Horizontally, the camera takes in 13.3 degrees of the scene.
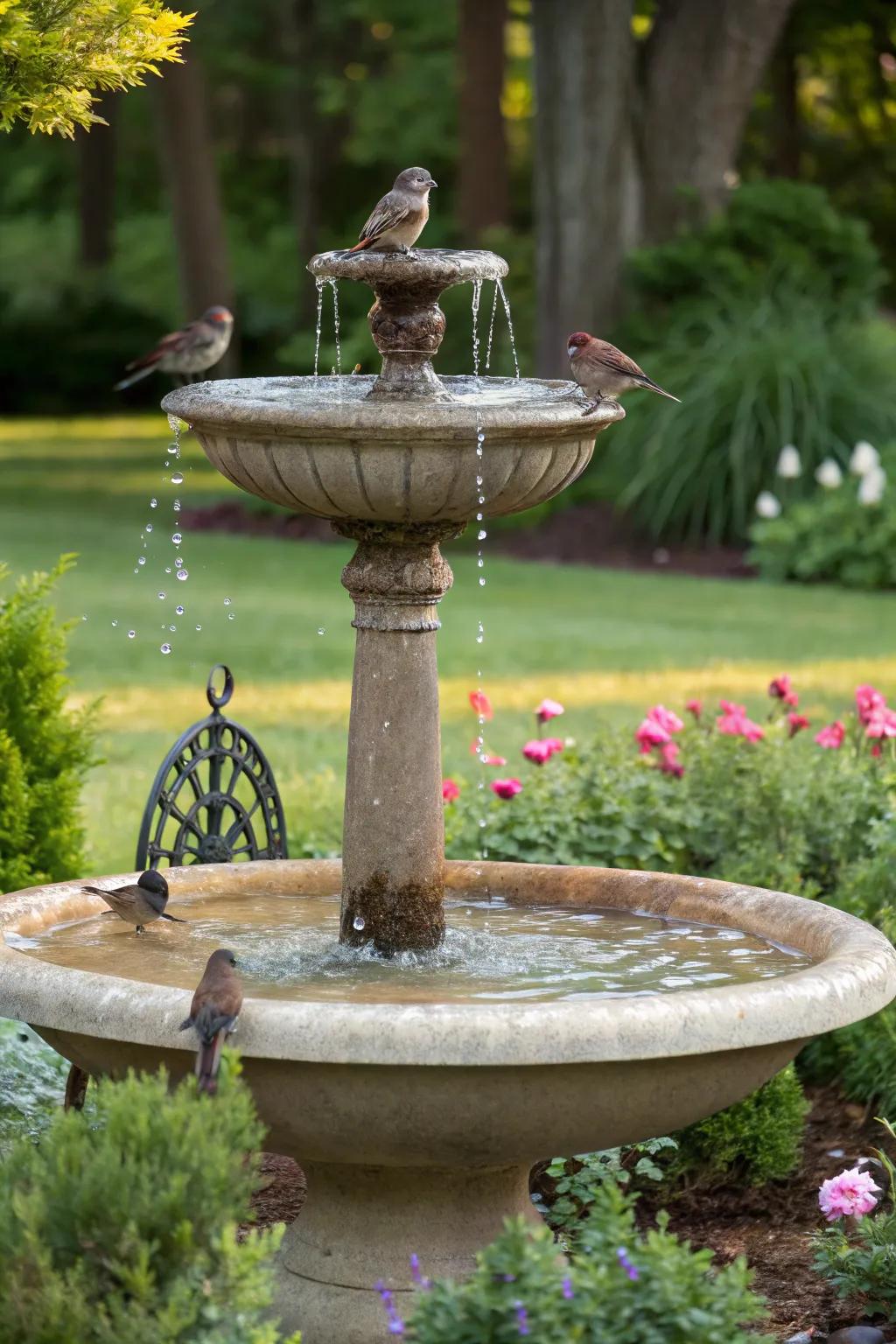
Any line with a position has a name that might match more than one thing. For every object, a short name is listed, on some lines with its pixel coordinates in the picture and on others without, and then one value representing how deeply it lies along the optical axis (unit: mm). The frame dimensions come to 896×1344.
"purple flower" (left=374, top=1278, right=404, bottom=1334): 6437
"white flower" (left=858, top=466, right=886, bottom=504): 30484
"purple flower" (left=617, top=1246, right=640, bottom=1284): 6434
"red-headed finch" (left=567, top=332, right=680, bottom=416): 10906
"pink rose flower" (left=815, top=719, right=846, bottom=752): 13984
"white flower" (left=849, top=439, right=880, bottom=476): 30266
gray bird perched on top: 9000
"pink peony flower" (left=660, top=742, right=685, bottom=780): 13953
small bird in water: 9508
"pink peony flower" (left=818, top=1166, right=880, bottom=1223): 8742
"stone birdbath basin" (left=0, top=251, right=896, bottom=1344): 7453
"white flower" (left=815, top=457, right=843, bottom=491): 31031
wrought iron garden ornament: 11344
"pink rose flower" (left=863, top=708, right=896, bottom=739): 13648
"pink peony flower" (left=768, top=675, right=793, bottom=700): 14250
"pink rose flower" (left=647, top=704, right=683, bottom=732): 13867
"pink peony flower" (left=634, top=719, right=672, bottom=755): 13703
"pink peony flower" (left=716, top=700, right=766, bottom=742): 13867
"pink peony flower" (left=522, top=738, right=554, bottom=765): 13539
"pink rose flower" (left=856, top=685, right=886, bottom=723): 13930
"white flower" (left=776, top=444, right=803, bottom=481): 31500
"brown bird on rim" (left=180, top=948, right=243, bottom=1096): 7254
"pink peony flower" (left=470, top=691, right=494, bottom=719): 12672
